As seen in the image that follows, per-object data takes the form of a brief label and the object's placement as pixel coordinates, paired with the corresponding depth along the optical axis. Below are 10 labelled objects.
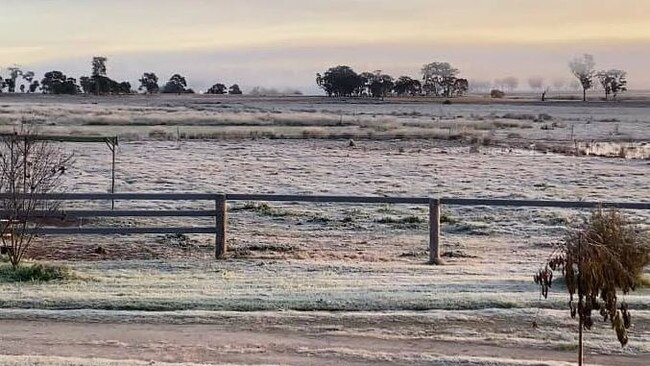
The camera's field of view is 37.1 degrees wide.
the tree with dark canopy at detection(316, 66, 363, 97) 176.00
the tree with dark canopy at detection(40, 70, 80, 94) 172.00
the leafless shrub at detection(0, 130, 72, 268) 14.12
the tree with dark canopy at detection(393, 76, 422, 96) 180.88
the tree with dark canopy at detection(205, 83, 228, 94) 189.38
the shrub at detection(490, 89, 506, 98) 191.77
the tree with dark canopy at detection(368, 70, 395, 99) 174.75
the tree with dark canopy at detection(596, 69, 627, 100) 175.38
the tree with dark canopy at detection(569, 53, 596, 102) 180.12
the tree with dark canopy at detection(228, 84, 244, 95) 193.29
